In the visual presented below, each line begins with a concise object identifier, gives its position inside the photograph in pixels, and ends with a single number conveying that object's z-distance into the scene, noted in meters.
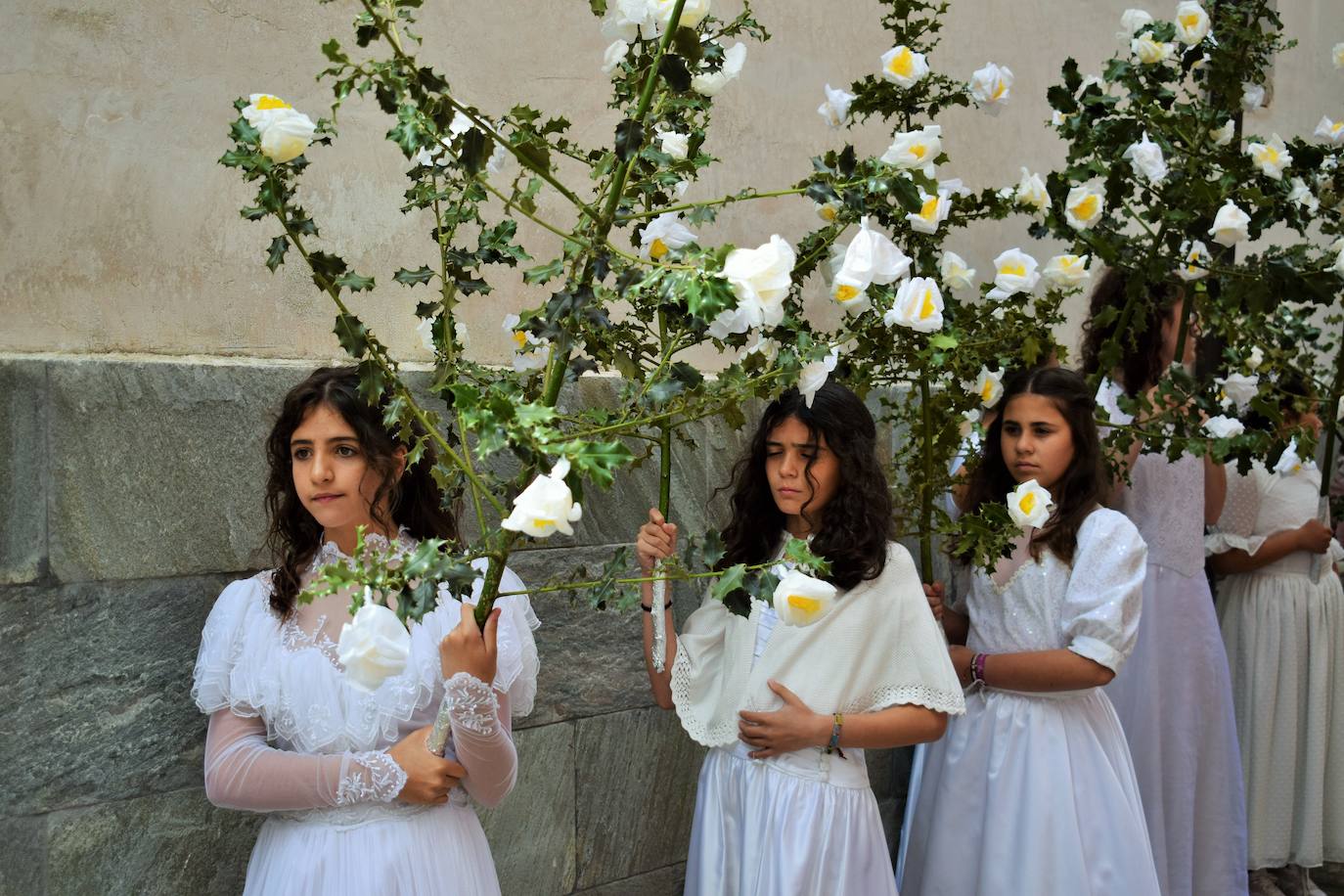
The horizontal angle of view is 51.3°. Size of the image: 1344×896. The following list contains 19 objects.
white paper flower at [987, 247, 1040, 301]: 3.20
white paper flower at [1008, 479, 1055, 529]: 3.03
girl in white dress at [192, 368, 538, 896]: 2.33
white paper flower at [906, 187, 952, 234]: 2.80
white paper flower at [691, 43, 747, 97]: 2.25
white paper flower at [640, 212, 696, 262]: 2.32
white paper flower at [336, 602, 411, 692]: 1.60
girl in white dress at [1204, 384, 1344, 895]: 4.87
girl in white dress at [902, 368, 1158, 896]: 3.25
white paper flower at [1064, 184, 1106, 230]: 3.51
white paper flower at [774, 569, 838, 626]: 1.91
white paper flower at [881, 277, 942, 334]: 2.47
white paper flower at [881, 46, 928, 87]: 2.89
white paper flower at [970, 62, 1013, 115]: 3.13
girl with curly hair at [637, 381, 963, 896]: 2.84
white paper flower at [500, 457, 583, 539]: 1.62
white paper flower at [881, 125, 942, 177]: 2.34
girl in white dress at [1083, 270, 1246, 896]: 4.17
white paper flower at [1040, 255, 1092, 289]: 3.37
